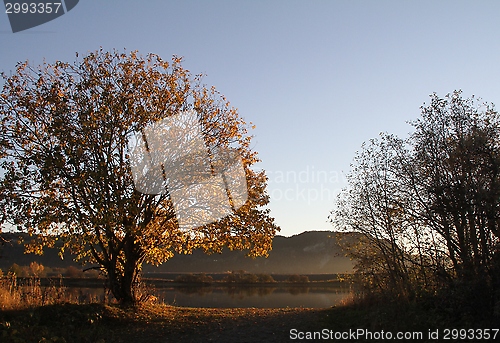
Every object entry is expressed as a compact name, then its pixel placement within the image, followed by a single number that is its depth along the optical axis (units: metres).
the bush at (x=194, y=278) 41.75
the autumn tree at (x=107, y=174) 14.95
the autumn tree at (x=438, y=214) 12.35
